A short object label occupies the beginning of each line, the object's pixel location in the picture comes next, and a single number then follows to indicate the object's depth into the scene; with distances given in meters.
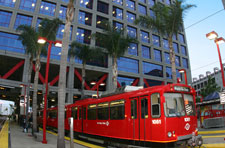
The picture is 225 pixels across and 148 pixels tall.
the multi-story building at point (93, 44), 35.22
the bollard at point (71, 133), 8.06
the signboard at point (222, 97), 9.30
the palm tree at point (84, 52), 28.34
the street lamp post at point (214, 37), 11.58
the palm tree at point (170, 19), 18.42
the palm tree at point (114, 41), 23.55
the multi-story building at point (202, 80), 88.62
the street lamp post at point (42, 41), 13.51
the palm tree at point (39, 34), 21.44
